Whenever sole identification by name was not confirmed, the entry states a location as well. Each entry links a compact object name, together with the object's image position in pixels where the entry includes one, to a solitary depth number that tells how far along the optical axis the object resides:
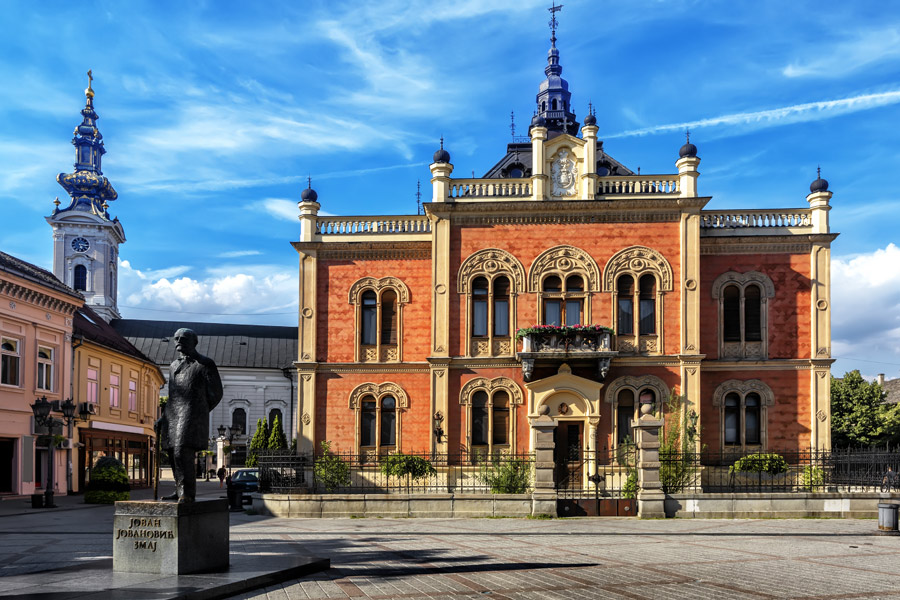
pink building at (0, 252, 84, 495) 32.34
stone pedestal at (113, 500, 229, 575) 11.20
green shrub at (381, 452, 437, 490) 27.31
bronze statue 12.10
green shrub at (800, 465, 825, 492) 22.98
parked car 33.94
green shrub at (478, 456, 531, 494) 24.11
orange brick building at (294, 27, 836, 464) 32.94
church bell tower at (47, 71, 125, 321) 75.81
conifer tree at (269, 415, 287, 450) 56.35
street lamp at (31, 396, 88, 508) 28.96
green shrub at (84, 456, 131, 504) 31.73
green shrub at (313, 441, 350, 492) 26.25
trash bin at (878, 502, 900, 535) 18.84
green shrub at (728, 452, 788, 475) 28.20
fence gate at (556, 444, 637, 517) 22.72
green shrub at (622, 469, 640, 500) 24.40
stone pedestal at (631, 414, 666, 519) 22.16
